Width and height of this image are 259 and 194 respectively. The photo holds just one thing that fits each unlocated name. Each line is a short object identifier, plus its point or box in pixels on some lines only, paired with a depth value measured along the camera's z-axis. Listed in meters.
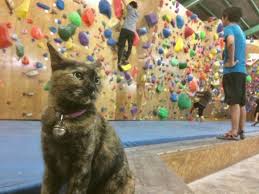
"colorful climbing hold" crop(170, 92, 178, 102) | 4.81
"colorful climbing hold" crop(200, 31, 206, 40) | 5.41
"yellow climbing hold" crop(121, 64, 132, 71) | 3.71
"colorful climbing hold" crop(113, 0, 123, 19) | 3.55
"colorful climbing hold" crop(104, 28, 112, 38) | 3.45
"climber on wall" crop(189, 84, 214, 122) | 5.35
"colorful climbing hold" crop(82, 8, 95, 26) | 3.20
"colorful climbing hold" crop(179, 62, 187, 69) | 4.89
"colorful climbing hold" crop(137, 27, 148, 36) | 3.99
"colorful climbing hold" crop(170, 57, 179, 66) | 4.70
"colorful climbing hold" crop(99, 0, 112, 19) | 3.38
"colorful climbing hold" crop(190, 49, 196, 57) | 5.13
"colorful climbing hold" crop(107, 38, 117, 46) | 3.51
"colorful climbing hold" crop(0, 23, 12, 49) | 2.53
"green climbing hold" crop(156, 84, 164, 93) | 4.47
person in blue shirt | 2.35
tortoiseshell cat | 0.74
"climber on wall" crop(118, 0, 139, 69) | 3.57
